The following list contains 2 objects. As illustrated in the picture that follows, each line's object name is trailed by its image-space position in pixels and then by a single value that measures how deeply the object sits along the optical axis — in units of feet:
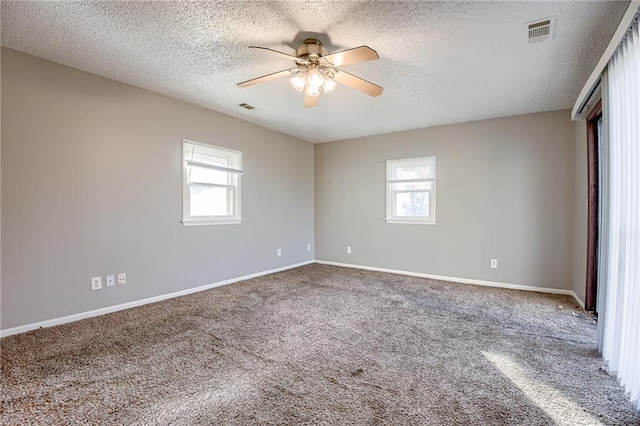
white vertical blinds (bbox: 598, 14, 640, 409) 5.80
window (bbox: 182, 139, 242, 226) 12.60
